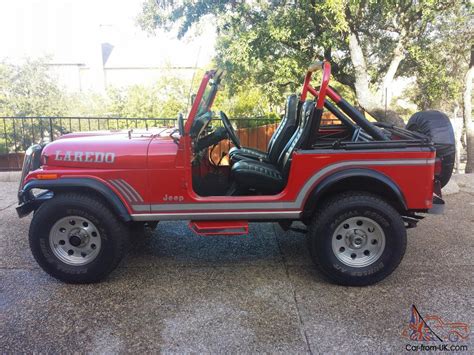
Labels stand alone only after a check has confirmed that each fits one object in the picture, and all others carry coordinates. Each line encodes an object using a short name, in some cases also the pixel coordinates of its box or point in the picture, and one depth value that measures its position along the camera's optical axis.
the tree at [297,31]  7.98
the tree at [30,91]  22.06
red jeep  3.29
